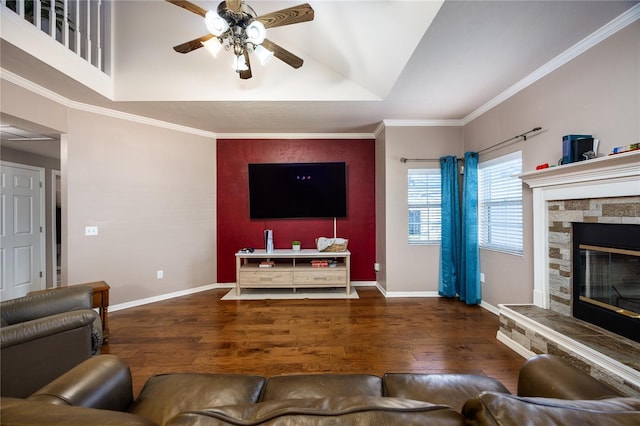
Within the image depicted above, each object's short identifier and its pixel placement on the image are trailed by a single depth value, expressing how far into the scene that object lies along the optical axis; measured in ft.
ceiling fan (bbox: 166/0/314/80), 6.27
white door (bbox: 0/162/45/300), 11.83
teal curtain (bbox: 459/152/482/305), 11.09
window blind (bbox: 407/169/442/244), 12.48
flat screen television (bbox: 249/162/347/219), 13.92
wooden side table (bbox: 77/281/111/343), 8.29
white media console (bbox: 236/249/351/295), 12.69
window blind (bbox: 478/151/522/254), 9.41
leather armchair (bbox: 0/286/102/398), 4.66
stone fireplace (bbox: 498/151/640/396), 5.48
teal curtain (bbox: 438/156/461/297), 11.80
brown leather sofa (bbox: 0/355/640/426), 1.65
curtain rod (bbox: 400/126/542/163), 8.42
